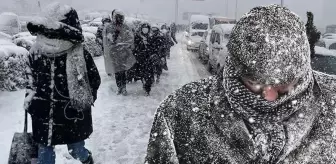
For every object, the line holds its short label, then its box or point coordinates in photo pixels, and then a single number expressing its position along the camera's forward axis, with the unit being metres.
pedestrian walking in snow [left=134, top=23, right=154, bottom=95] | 8.91
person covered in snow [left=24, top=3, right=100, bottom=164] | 3.38
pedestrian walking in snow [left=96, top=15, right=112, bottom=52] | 8.78
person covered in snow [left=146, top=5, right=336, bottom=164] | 1.29
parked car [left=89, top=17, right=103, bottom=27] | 25.21
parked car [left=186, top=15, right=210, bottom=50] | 23.38
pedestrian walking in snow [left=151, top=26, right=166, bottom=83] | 9.30
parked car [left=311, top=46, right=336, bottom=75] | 7.70
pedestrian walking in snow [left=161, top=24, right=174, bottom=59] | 14.44
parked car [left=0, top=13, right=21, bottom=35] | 18.67
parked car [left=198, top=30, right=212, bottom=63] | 15.91
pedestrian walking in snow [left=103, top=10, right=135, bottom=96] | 8.32
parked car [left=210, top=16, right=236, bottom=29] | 25.05
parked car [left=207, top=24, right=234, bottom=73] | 11.16
